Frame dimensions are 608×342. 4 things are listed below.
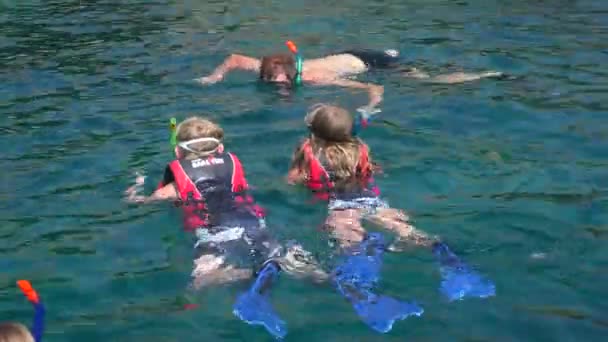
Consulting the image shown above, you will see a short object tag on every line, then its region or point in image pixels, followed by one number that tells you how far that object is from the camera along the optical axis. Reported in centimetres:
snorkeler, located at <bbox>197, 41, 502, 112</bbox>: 1029
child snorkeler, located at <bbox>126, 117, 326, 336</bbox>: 581
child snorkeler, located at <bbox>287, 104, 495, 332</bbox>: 626
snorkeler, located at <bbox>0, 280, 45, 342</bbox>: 353
